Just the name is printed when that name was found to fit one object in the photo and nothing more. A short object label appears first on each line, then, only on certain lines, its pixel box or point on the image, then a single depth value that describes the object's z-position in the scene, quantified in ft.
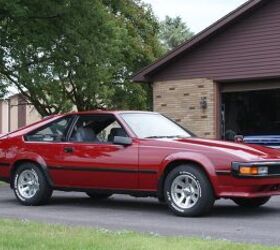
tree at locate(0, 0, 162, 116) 62.95
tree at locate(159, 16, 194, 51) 241.14
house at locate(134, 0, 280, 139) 61.36
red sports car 29.78
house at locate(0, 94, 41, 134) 216.74
